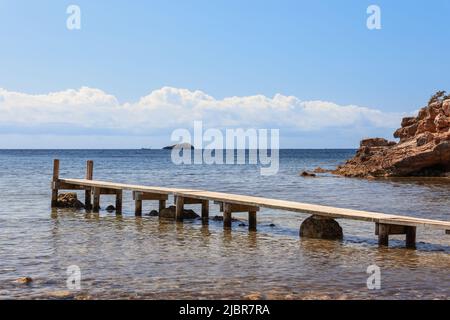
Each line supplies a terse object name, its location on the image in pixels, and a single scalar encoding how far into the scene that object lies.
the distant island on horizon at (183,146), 191.15
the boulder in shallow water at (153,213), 22.53
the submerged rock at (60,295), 9.75
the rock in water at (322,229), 16.84
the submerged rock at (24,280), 10.76
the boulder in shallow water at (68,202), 25.44
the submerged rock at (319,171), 61.72
